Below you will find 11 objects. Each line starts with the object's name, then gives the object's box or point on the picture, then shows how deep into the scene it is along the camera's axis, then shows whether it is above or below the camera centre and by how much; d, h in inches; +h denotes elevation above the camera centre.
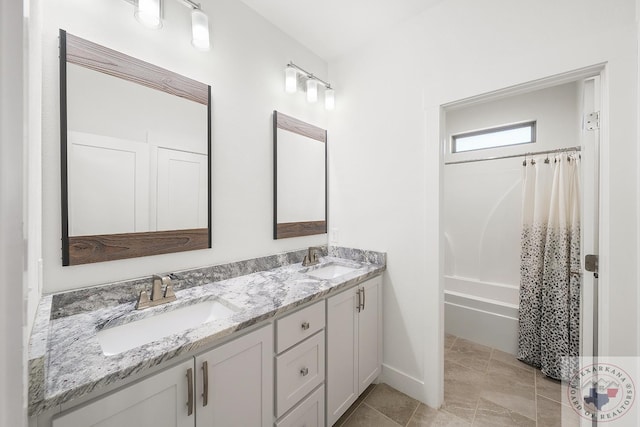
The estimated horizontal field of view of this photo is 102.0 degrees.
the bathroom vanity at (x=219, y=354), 28.7 -20.5
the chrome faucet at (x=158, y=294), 46.2 -15.4
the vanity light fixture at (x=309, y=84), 75.4 +39.4
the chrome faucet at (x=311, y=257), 76.8 -14.0
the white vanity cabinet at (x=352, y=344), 58.8 -33.6
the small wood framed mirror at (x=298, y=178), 75.4 +10.6
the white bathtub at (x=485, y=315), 92.2 -38.9
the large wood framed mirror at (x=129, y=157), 43.1 +10.3
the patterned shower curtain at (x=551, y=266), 77.1 -17.6
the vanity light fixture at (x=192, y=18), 47.2 +37.2
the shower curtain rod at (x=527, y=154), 88.5 +22.1
